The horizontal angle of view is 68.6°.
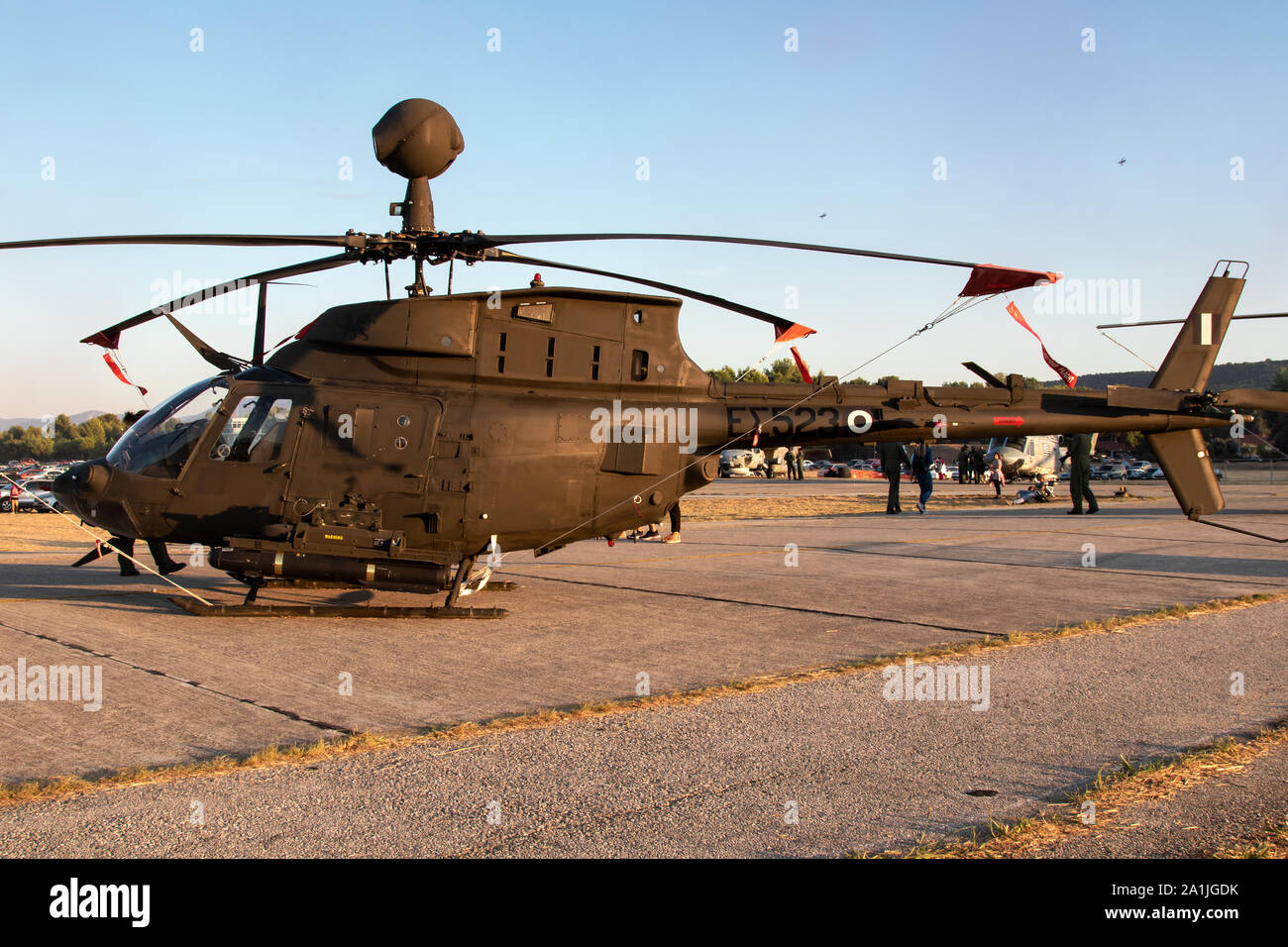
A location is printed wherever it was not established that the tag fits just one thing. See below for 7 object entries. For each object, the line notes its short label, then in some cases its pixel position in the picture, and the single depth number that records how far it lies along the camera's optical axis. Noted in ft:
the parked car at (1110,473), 216.74
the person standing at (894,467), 79.77
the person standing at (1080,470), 73.72
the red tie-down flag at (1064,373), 36.45
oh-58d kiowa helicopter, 30.78
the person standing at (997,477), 110.73
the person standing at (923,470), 80.23
